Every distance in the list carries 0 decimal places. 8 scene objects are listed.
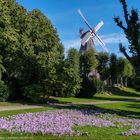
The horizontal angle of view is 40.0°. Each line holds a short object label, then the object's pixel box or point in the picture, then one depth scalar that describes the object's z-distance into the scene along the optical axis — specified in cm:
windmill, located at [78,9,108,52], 4003
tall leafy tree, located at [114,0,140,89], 1122
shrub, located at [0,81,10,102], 1625
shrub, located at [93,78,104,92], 2871
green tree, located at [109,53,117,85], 3748
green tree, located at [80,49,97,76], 3540
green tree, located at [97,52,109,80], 3769
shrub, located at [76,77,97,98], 2191
